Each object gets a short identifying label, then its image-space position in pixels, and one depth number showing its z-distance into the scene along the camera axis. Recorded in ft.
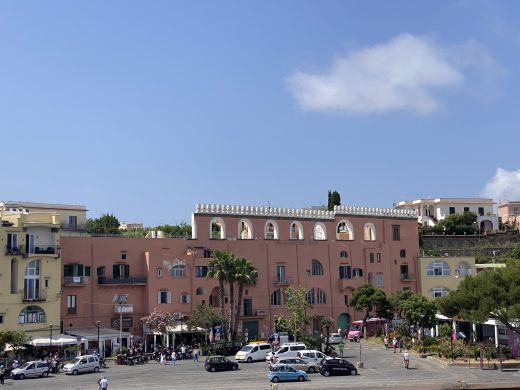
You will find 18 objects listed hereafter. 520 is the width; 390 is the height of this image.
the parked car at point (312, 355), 154.62
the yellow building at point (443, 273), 256.73
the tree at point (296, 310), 189.78
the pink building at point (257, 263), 205.77
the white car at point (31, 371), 149.69
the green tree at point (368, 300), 221.05
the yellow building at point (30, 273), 188.14
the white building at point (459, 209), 397.60
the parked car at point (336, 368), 147.02
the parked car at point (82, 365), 155.94
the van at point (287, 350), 160.25
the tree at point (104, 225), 334.26
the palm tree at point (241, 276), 198.39
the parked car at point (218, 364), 155.22
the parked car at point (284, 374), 137.39
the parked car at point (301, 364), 146.00
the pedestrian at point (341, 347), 177.06
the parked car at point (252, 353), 170.71
